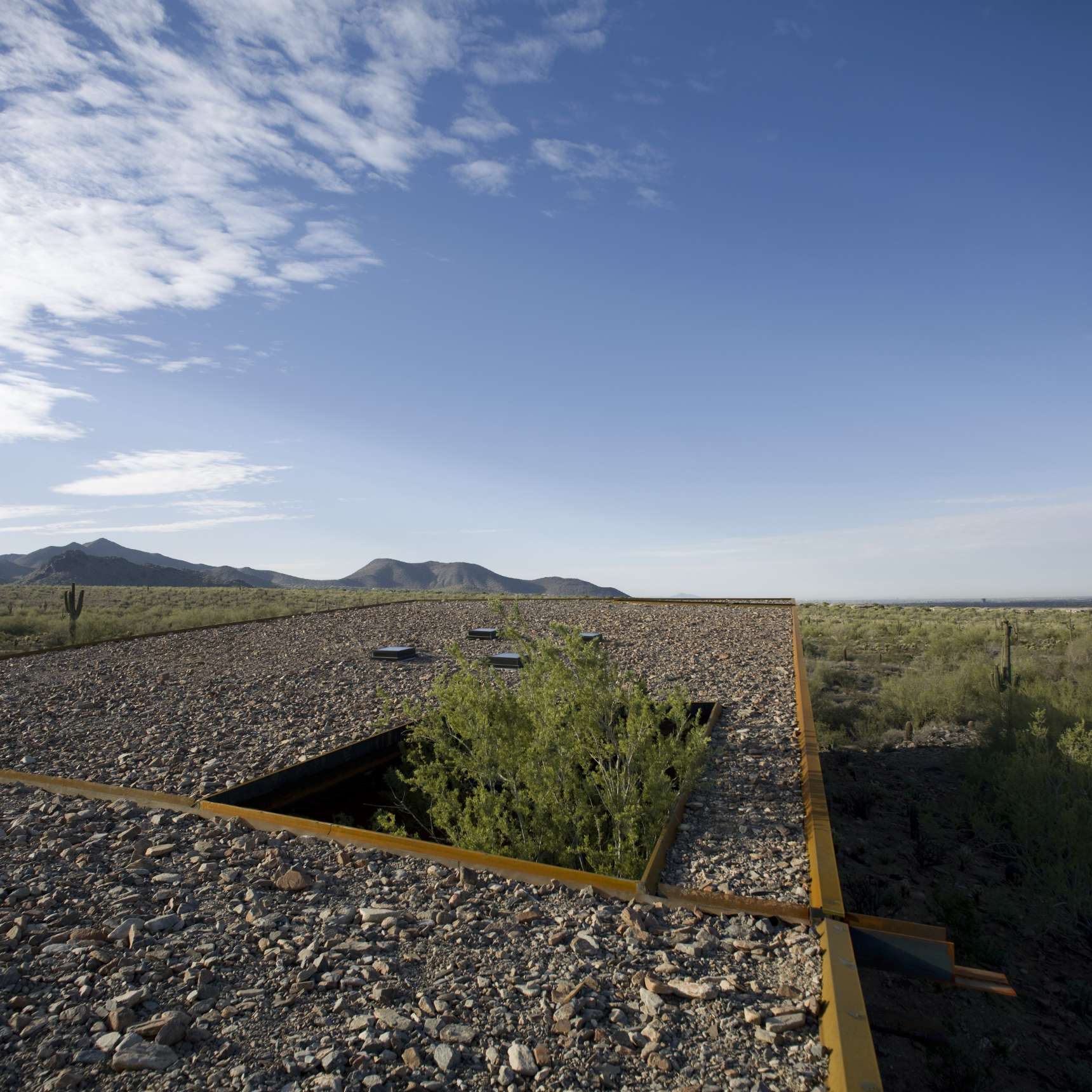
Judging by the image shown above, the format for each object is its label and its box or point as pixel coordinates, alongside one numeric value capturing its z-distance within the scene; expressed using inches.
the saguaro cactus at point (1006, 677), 534.9
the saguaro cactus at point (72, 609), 826.8
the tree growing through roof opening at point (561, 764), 205.2
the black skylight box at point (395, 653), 480.4
